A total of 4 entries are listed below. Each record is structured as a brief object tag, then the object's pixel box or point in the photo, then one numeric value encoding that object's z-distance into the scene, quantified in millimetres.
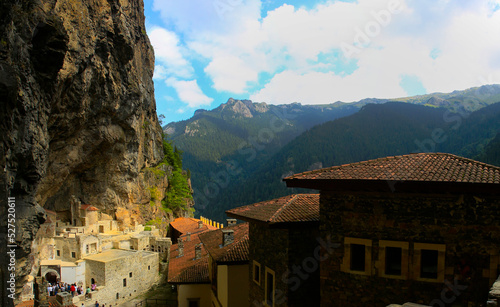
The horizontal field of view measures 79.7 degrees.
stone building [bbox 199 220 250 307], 13805
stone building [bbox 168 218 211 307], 19312
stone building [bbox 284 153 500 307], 7152
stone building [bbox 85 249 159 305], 27234
